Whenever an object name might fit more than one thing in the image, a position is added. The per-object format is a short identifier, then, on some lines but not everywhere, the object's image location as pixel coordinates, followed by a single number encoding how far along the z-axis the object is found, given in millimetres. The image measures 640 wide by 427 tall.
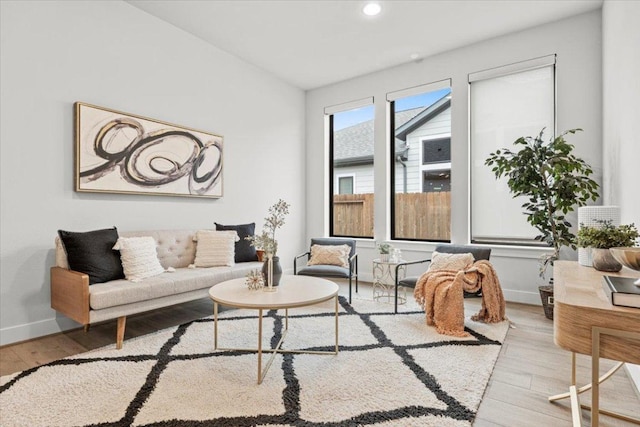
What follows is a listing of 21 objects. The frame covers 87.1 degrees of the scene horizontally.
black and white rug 1737
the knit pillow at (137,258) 2928
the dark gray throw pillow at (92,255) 2750
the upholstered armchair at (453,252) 3408
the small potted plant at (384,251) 4000
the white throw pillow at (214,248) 3635
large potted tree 3205
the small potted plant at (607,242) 1646
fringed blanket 2949
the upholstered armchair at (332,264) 3835
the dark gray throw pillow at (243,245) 3953
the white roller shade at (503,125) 3891
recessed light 3412
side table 3951
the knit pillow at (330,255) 4164
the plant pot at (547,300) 3275
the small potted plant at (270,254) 2527
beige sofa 2521
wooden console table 987
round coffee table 2133
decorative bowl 1284
